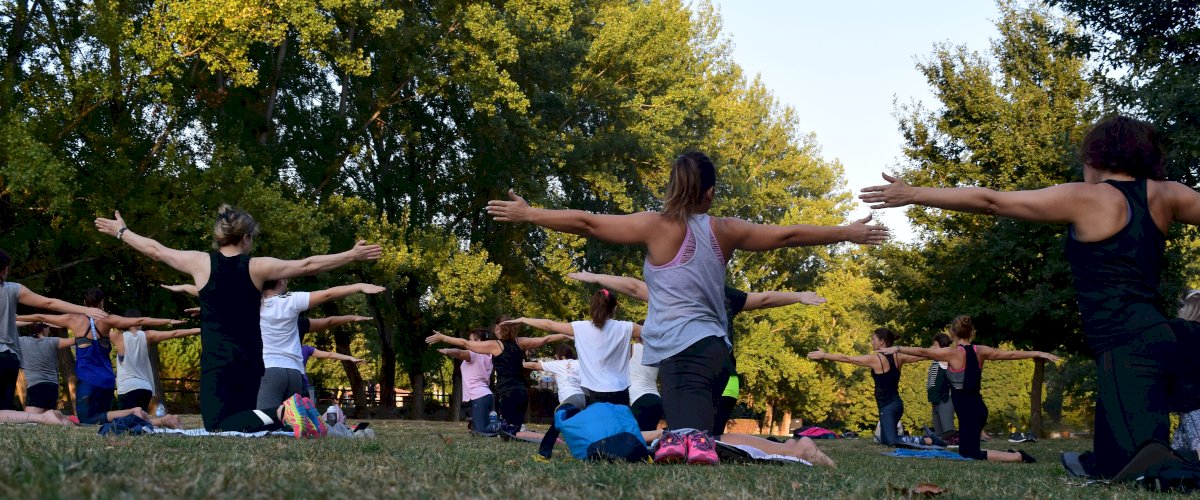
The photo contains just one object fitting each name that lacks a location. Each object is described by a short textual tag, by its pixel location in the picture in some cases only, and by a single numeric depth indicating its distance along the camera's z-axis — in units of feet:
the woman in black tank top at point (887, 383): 56.54
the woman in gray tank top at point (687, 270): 23.07
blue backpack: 23.76
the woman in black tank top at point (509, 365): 52.11
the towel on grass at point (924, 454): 47.85
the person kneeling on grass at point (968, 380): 45.83
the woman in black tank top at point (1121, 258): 19.94
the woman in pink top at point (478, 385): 55.31
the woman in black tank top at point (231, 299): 30.19
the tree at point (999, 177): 98.68
